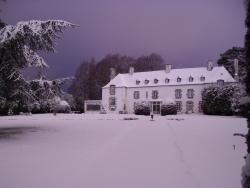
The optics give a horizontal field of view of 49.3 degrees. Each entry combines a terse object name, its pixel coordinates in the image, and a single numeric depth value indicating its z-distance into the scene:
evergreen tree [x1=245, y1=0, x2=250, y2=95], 3.09
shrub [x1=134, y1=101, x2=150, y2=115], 34.69
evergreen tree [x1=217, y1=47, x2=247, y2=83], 51.45
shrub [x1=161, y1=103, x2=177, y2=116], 33.66
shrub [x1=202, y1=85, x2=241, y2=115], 30.36
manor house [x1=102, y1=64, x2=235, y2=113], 41.16
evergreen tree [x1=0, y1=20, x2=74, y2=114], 11.61
